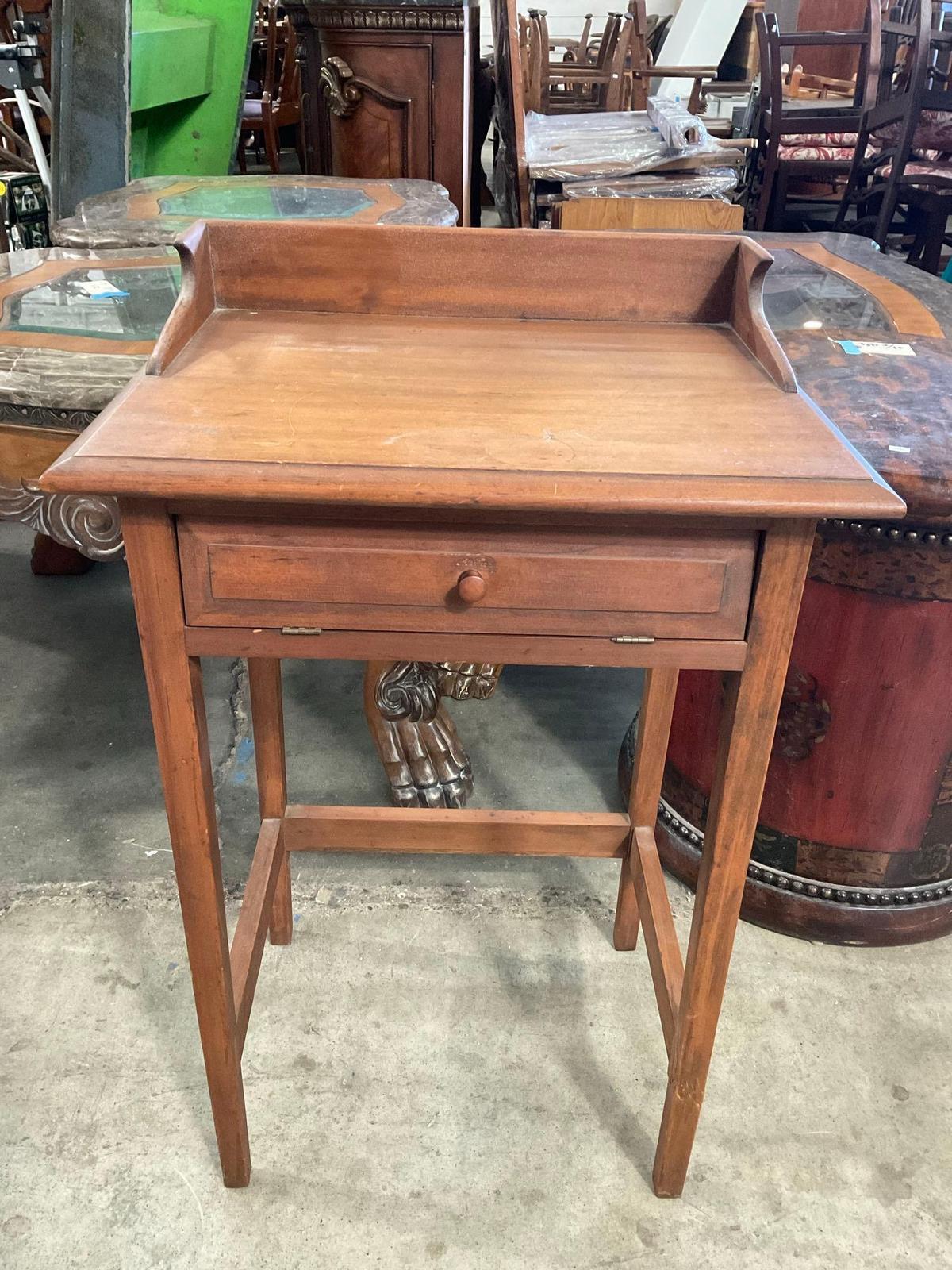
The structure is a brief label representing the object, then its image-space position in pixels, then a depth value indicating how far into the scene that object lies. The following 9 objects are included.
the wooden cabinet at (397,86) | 2.84
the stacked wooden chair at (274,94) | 6.64
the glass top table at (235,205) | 2.11
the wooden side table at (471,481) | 0.84
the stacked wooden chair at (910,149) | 4.19
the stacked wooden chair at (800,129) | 4.95
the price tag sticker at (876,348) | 1.60
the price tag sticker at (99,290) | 1.78
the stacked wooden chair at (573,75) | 5.77
